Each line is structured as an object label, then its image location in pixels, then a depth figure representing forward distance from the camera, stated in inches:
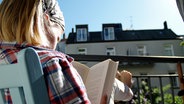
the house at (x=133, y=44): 1035.9
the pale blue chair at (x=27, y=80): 25.7
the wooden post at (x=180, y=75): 76.0
